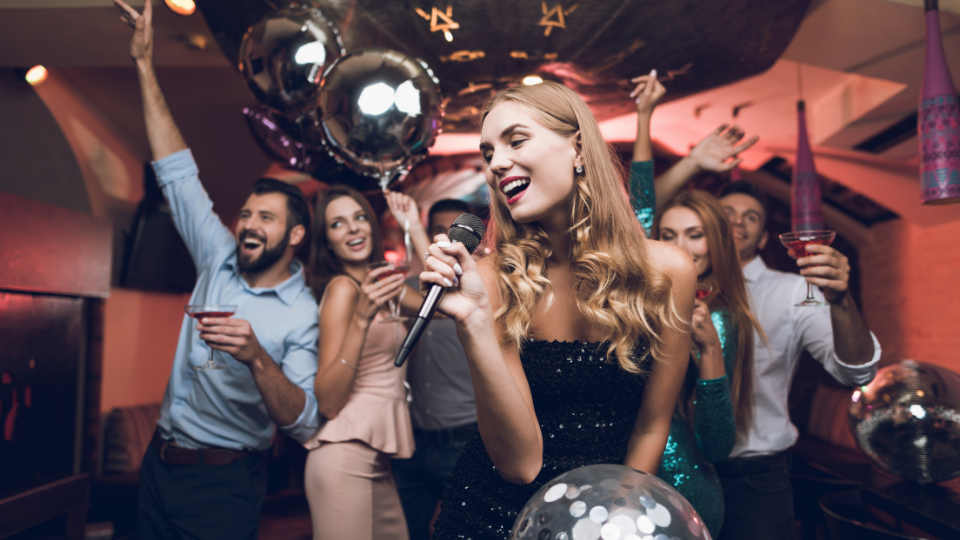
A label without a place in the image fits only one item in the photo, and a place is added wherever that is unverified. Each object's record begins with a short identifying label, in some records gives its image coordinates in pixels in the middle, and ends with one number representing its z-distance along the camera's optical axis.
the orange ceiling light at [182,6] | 2.77
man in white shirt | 2.08
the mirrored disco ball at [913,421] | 2.45
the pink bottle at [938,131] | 2.60
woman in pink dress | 2.40
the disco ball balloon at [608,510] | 1.10
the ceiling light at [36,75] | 3.91
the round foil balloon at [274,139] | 3.31
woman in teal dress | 1.84
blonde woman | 1.49
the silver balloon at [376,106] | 2.51
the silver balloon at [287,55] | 2.60
